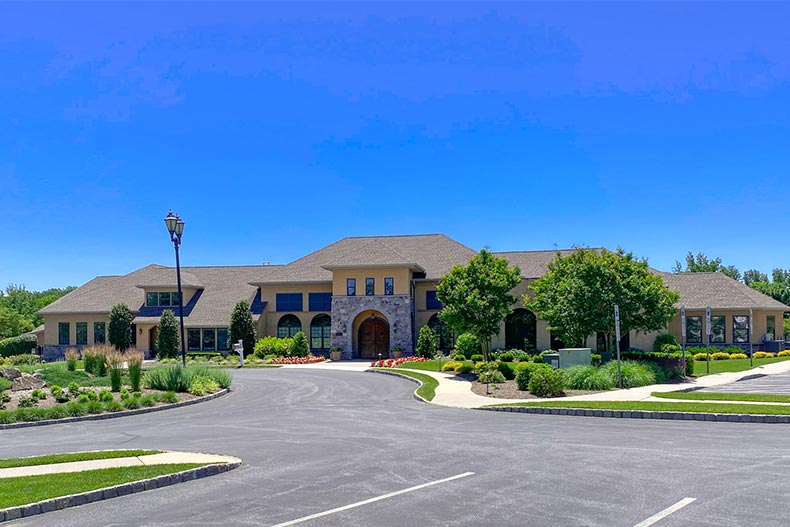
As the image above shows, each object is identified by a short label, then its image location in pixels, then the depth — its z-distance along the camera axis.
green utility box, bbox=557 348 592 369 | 28.73
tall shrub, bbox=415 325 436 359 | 44.41
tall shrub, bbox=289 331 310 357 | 47.12
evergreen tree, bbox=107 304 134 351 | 52.12
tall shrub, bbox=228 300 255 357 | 49.09
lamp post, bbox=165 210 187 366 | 26.95
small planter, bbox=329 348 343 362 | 47.69
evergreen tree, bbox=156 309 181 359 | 49.59
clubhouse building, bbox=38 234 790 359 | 45.66
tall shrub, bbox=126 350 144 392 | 24.86
